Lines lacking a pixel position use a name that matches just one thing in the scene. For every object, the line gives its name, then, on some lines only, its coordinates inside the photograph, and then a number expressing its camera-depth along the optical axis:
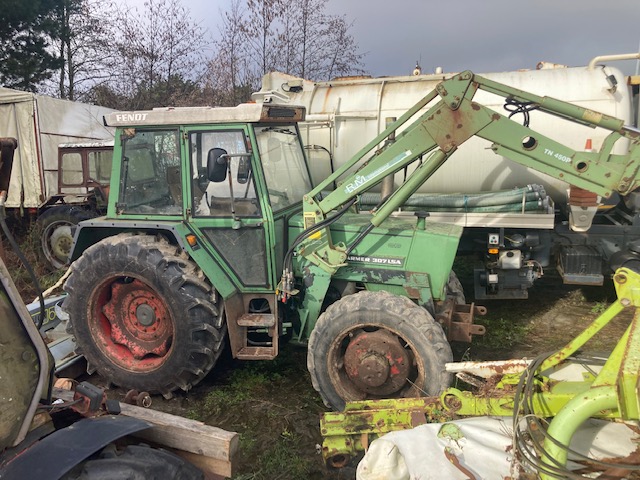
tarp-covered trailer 9.28
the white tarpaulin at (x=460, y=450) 2.16
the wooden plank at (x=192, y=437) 2.07
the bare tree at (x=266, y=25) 12.74
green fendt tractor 3.44
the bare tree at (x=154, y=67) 13.34
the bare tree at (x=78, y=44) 13.69
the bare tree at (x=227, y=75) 12.91
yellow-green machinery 2.11
